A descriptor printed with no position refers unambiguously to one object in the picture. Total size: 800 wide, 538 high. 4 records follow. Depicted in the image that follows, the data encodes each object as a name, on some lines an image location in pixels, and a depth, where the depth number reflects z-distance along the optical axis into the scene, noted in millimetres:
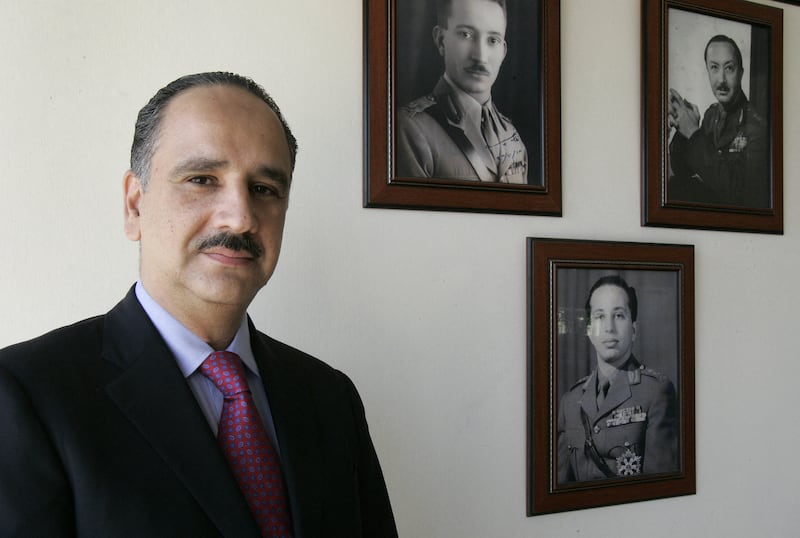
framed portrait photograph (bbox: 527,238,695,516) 1979
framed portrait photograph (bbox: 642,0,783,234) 2164
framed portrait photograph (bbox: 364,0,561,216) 1815
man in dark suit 996
